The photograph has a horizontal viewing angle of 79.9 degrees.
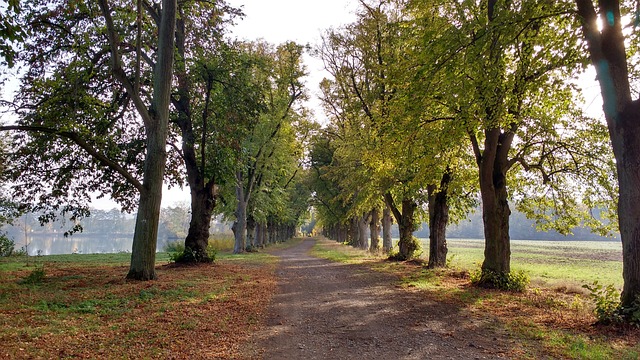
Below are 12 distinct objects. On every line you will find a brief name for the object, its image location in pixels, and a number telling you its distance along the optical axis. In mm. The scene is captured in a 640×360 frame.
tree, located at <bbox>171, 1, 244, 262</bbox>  15188
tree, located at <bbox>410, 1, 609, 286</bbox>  8250
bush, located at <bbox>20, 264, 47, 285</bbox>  9577
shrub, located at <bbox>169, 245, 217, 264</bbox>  16484
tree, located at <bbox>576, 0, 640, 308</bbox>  7156
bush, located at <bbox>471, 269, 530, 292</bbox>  11375
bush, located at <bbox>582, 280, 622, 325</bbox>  6926
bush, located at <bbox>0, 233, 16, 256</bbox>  20016
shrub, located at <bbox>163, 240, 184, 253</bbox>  30391
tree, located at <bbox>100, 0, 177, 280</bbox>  10586
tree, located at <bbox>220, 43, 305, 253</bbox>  27703
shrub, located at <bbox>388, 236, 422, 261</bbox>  20719
